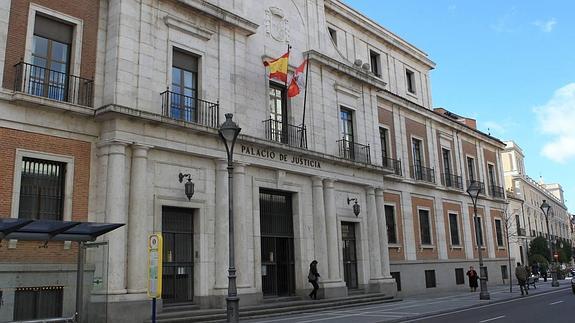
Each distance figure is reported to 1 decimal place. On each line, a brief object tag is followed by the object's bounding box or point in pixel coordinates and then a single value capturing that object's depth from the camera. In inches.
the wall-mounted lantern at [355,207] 952.3
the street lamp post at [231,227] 449.4
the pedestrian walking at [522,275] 1066.7
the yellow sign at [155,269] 393.4
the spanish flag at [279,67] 802.8
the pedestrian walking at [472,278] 1199.4
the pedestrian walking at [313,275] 812.0
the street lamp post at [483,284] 962.9
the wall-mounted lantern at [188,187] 678.5
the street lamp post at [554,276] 1398.9
